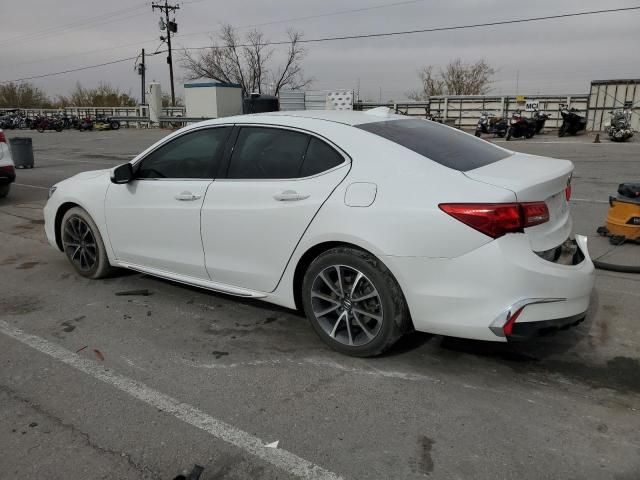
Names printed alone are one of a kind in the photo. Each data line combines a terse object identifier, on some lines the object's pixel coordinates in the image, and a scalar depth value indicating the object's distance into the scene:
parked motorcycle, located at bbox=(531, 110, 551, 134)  23.94
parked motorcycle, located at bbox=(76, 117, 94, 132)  39.59
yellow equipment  5.72
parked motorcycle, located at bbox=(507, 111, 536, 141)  22.64
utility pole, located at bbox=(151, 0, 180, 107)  50.41
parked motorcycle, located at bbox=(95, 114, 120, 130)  39.72
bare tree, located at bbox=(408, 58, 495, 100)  50.75
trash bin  15.98
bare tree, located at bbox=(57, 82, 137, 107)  64.69
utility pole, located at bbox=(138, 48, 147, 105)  58.69
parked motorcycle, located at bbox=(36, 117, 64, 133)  41.38
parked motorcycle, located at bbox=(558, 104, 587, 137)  23.12
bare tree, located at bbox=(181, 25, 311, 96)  55.78
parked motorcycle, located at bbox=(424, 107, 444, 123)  29.38
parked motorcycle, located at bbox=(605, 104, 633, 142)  20.12
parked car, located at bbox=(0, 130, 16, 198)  9.45
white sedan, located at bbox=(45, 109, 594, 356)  3.01
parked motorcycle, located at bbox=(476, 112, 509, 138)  23.23
